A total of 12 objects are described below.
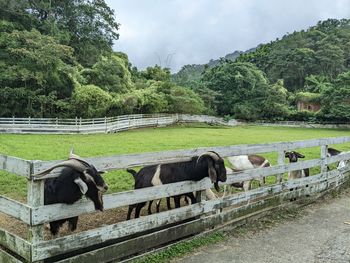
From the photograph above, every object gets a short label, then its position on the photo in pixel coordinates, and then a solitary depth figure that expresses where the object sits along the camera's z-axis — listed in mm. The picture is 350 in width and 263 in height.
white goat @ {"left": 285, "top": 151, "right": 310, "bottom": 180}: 8462
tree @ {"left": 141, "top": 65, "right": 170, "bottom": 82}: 57500
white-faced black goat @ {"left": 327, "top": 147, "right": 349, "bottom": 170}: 10391
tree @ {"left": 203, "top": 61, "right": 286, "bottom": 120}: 65625
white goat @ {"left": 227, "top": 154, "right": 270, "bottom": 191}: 8016
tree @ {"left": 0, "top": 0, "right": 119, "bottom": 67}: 46250
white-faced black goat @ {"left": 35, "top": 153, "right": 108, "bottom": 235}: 3945
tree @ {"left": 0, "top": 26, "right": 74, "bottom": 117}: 32219
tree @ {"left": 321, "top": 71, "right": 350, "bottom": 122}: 55438
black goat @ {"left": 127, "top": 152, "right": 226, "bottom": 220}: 5406
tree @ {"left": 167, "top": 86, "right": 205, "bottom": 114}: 50594
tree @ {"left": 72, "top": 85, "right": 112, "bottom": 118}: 33781
